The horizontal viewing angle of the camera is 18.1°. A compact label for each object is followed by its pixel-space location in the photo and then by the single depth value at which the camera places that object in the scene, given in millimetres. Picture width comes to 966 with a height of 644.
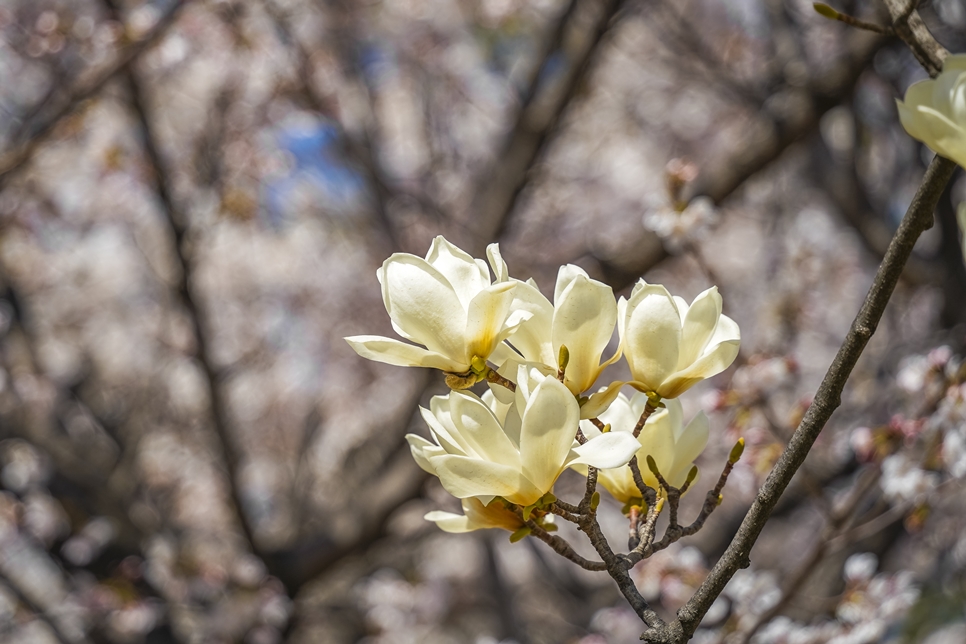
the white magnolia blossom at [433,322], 1523
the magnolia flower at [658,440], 1563
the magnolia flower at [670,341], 1537
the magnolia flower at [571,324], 1524
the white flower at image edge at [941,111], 1451
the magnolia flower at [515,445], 1491
